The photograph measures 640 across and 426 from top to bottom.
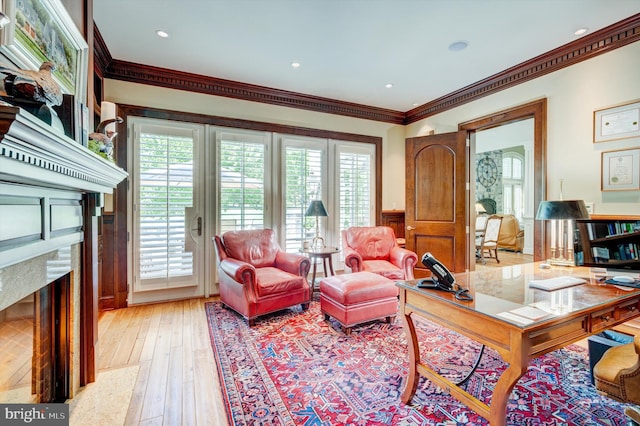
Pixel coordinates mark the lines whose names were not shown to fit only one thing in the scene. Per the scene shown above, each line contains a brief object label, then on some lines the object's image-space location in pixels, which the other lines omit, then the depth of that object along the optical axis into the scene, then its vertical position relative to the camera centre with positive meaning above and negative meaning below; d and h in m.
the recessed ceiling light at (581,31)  2.83 +1.79
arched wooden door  4.25 +0.24
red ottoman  2.79 -0.84
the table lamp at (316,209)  4.03 +0.06
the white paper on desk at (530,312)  1.32 -0.46
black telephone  1.70 -0.38
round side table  3.83 -0.51
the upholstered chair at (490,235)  6.19 -0.47
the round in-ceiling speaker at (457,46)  3.07 +1.79
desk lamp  2.43 -0.06
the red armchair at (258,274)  2.99 -0.69
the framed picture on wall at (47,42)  1.25 +0.88
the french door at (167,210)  3.60 +0.04
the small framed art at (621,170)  2.75 +0.43
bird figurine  1.10 +0.50
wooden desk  1.28 -0.51
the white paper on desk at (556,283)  1.75 -0.43
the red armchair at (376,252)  3.69 -0.53
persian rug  1.69 -1.16
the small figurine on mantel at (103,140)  1.85 +0.48
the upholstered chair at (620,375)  1.27 -0.74
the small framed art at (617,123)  2.75 +0.89
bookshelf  2.00 -0.21
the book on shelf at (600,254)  2.09 -0.29
